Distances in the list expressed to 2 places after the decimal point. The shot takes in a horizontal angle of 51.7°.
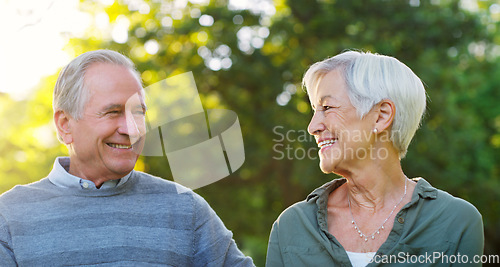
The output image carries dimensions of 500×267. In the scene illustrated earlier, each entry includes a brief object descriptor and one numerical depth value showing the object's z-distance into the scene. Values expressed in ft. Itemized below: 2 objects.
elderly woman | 6.81
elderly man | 6.82
